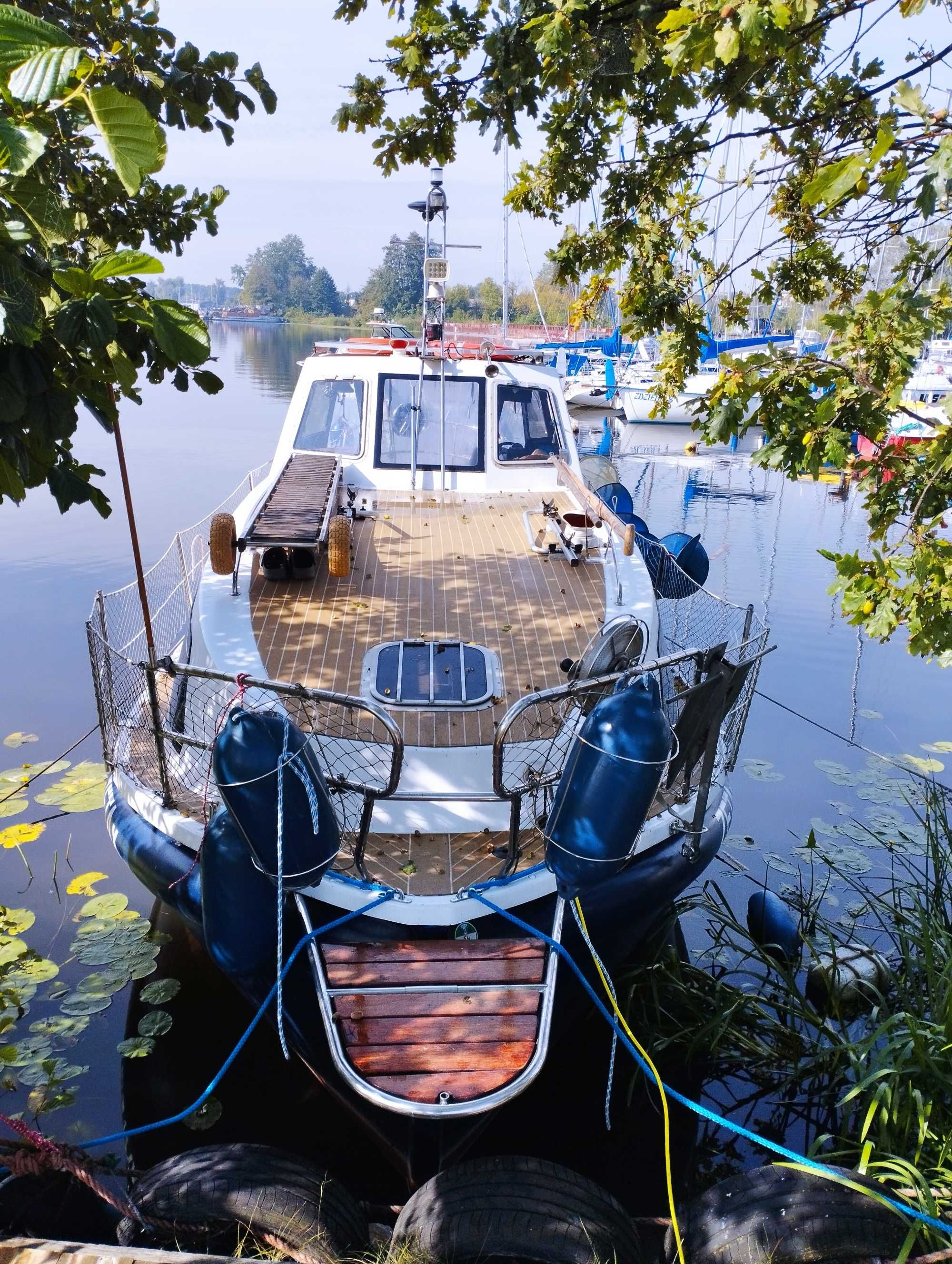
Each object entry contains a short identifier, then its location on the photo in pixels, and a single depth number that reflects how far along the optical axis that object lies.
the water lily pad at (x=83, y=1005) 5.40
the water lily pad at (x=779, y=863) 7.10
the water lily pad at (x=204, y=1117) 4.70
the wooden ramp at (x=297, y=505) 5.79
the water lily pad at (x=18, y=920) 5.75
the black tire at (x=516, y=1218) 3.37
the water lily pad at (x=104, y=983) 5.55
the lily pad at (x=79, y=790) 7.62
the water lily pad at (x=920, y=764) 8.83
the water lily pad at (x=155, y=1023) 5.31
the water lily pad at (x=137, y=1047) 5.15
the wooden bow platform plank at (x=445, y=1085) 3.46
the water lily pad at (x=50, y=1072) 4.93
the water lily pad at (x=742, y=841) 7.44
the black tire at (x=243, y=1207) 3.49
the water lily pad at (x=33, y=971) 5.56
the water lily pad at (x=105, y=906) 6.33
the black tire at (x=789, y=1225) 3.36
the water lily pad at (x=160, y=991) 5.51
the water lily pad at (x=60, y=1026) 5.24
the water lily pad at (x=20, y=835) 7.06
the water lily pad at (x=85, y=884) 6.65
